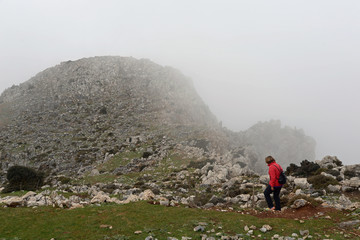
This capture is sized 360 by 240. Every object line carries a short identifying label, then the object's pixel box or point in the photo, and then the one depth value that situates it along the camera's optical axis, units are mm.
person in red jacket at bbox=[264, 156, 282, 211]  15086
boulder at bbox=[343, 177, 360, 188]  22775
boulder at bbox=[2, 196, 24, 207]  17202
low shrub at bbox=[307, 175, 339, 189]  24308
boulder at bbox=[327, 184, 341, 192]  22703
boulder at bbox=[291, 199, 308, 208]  16047
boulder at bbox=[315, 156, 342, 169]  34619
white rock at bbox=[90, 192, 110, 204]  18398
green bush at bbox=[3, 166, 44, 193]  39406
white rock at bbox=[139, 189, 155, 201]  18947
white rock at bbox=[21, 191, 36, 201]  20931
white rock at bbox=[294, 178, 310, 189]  24859
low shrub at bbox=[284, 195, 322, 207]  16516
